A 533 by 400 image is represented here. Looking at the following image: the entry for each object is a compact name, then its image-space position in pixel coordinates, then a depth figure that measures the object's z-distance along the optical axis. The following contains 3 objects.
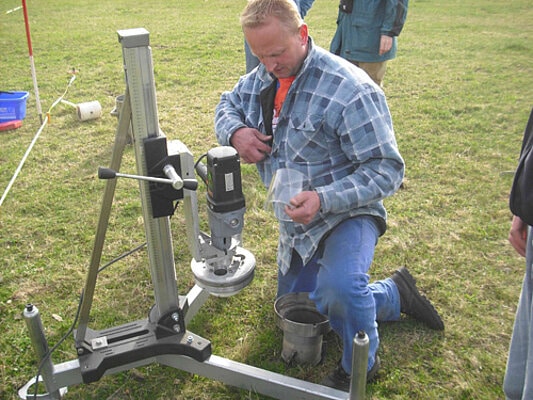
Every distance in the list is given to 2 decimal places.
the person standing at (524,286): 1.56
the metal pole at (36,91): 5.74
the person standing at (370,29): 4.50
